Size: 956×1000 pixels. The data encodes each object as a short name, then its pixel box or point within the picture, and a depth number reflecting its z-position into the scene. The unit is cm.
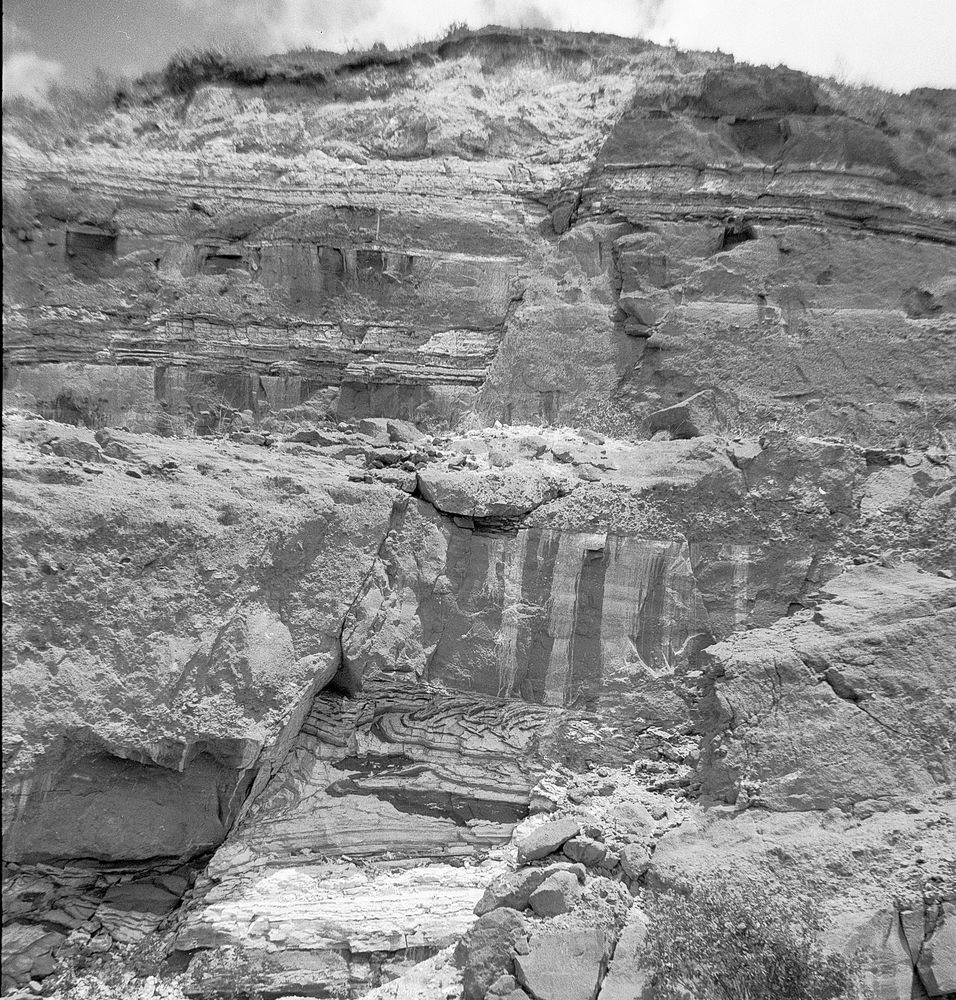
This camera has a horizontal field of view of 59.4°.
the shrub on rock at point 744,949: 516
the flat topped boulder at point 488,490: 709
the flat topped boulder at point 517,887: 580
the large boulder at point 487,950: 538
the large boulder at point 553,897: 567
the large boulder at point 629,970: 525
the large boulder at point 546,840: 615
